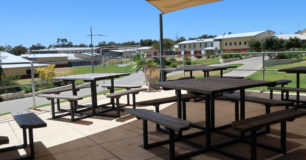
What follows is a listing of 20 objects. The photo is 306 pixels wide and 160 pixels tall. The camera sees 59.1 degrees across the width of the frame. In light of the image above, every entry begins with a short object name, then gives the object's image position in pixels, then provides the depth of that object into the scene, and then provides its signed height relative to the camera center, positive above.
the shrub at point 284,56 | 27.73 -0.14
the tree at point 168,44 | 64.75 +3.36
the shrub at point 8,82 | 14.15 -1.05
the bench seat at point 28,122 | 2.53 -0.59
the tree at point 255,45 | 59.75 +2.33
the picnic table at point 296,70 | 4.09 -0.24
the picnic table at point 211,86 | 2.53 -0.29
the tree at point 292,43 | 53.31 +2.26
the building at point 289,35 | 62.59 +4.46
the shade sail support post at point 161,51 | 6.80 +0.17
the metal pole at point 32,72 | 5.30 -0.20
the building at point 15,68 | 32.22 -0.72
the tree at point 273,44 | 53.78 +2.21
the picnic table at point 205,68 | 5.28 -0.23
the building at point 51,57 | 57.86 +0.96
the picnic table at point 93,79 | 4.52 -0.31
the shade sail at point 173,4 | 4.60 +0.96
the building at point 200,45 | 73.43 +3.38
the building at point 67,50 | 75.06 +2.98
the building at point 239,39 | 66.88 +4.33
